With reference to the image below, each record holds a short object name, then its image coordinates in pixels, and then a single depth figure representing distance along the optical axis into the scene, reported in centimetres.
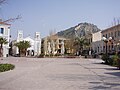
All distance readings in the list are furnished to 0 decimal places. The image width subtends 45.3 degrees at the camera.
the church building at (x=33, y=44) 5700
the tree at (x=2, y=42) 4004
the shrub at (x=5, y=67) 1127
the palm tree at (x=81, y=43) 5118
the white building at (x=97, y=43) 4712
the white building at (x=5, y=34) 4319
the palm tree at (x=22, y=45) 5090
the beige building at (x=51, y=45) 5486
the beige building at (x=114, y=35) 3535
